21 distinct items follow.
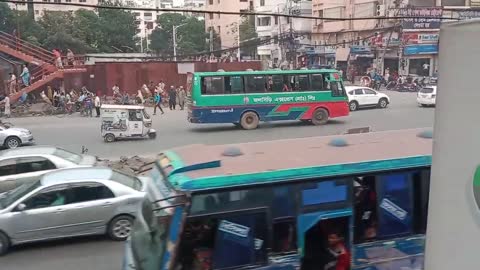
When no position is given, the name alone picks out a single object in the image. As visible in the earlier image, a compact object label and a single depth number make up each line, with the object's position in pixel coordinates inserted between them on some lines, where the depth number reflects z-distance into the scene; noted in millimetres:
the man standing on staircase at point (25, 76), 29141
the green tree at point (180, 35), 68250
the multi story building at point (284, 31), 49656
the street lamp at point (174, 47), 58681
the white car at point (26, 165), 9773
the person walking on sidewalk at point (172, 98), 28484
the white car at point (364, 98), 25719
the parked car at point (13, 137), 16781
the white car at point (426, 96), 24875
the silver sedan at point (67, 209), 7293
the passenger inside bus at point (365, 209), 4684
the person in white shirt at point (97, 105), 26306
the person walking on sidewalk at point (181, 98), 29356
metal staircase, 29969
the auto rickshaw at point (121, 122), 17469
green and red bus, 19781
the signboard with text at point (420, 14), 36281
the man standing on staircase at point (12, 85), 29078
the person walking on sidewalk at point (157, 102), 26423
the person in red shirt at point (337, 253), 4535
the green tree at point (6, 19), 50688
